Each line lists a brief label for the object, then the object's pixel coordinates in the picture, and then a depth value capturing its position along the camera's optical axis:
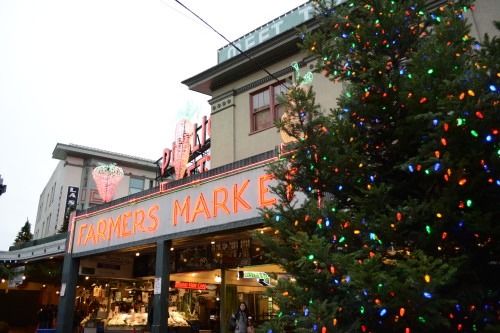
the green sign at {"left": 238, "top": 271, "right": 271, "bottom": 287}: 15.48
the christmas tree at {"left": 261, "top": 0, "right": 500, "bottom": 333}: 4.78
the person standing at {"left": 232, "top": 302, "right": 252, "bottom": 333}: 13.44
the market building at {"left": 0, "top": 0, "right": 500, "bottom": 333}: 13.88
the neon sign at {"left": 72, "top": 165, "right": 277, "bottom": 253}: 13.09
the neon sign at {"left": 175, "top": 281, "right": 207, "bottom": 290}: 19.73
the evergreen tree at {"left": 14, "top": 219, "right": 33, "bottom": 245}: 45.33
